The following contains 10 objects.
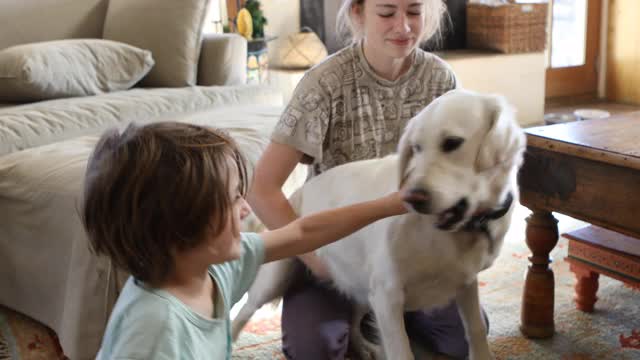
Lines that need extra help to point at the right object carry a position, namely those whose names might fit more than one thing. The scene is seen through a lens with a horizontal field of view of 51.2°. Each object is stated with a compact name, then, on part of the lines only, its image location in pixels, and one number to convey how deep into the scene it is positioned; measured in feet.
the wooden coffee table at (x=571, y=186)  4.47
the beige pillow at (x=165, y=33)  8.98
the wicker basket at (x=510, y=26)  14.30
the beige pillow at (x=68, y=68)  7.55
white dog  3.61
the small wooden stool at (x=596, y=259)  5.48
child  2.79
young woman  4.70
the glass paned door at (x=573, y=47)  16.96
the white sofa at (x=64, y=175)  5.05
